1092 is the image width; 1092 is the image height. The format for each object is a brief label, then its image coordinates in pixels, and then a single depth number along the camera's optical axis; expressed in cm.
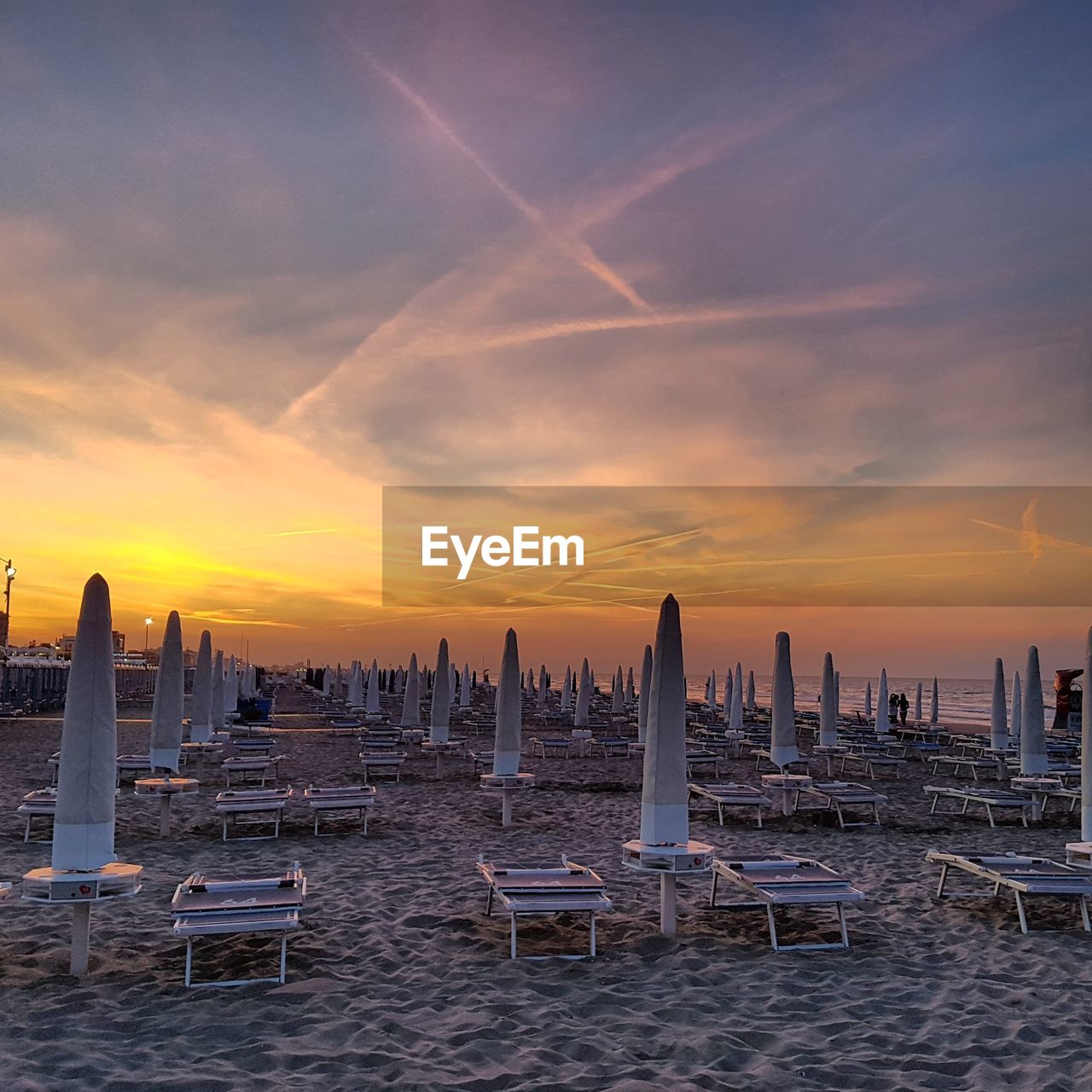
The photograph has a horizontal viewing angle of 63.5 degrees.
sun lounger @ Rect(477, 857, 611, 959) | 643
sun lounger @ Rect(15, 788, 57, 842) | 1003
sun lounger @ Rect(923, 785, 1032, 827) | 1271
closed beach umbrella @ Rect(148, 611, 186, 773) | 1149
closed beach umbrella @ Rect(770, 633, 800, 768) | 1298
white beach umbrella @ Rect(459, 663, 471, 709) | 3456
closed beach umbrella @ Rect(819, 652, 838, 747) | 1788
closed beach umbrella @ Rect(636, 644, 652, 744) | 1815
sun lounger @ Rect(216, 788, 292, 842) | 1064
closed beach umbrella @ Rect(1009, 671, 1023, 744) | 2639
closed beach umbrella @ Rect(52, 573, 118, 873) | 573
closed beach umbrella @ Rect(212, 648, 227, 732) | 2041
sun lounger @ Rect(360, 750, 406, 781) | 1518
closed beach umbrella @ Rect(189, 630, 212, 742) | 1560
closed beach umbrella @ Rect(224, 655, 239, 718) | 2597
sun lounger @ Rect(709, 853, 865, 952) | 674
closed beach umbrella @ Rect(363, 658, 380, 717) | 2938
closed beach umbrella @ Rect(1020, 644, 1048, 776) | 1403
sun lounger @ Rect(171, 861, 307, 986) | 572
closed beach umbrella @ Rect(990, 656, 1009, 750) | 1991
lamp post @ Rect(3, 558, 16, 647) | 3756
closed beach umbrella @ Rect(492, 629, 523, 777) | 1191
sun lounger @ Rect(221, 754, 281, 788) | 1427
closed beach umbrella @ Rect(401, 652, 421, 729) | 2264
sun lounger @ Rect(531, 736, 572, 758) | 2086
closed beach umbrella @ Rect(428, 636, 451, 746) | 1611
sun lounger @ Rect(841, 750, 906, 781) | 1736
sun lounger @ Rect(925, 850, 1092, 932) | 727
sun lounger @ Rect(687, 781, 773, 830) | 1221
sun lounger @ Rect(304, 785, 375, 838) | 1084
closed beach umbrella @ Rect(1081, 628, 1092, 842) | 834
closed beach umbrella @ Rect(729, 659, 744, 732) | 2577
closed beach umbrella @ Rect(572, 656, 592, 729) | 2634
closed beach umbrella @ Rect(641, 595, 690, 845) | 686
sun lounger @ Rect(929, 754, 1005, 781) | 1841
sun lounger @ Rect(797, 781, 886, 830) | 1229
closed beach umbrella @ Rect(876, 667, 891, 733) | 2655
